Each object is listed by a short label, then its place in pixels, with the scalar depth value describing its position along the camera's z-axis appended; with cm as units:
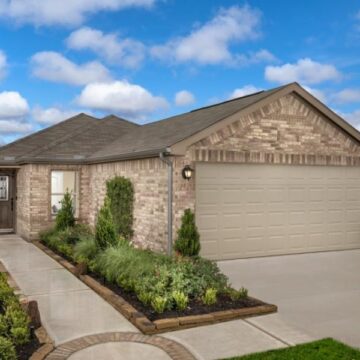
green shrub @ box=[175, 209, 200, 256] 1044
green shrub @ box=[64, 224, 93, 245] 1357
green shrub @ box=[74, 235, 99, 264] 1068
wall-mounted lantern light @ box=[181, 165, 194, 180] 1077
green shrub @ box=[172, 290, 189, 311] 686
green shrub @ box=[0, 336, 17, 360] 505
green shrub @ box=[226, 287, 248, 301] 750
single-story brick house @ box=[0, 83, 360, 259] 1123
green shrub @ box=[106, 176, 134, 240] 1314
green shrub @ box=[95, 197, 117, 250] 1038
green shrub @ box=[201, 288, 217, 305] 719
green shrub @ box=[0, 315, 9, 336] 571
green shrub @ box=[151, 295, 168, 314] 676
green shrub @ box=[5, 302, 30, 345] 561
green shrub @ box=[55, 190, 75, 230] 1466
